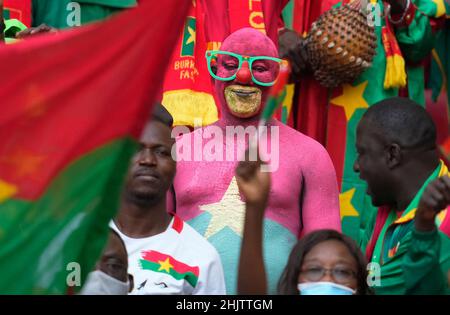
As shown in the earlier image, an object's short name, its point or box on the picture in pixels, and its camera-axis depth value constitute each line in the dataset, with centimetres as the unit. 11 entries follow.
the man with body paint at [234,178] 990
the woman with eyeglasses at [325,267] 842
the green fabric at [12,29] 1168
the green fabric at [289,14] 1335
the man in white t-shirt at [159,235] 901
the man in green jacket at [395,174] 962
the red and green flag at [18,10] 1222
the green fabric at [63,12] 1255
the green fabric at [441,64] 1409
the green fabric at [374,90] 1263
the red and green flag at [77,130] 712
